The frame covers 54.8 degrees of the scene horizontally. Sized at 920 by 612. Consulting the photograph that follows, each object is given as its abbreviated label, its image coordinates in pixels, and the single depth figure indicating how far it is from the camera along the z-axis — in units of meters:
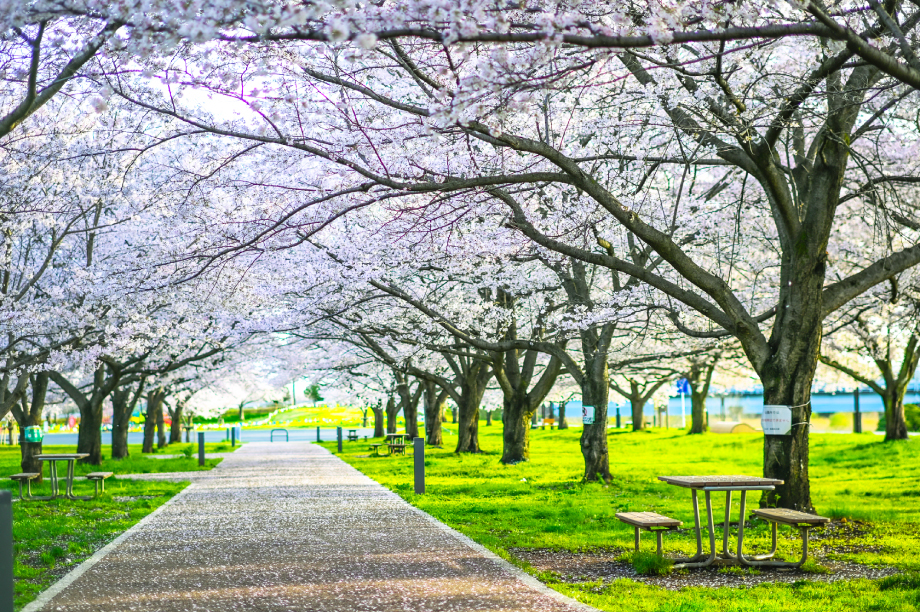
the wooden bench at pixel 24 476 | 14.65
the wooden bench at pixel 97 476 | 15.36
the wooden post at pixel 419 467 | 15.14
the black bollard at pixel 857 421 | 35.69
